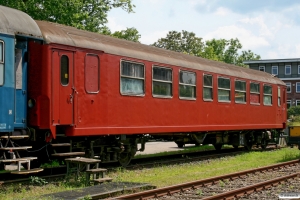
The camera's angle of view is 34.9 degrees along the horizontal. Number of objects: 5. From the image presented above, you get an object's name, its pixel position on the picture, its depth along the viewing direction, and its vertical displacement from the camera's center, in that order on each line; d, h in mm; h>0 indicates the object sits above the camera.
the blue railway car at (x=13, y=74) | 9789 +951
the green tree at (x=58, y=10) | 26255 +6143
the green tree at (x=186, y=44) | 70562 +11786
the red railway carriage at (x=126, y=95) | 10852 +710
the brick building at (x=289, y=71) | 71875 +7234
